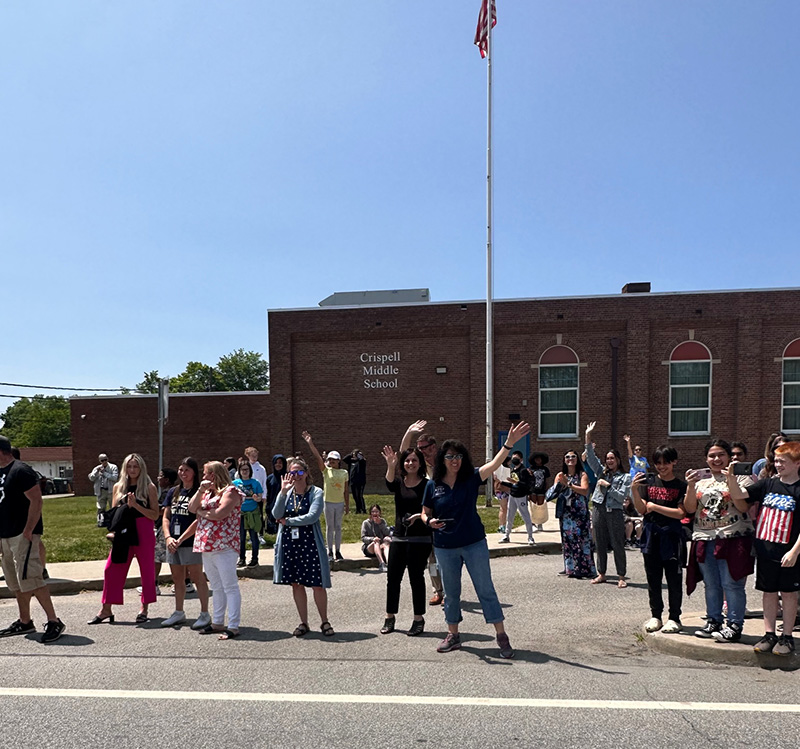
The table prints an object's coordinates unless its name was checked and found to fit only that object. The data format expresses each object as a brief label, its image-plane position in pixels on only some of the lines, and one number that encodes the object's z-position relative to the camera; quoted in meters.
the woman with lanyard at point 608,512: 8.93
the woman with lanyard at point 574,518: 9.51
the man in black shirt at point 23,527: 6.59
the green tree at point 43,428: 93.75
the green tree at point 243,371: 90.88
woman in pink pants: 7.33
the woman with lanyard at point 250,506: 9.96
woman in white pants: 6.59
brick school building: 25.20
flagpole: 21.00
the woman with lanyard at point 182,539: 7.10
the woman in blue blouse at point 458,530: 5.83
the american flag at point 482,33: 20.73
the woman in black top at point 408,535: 6.72
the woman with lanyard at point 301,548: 6.61
